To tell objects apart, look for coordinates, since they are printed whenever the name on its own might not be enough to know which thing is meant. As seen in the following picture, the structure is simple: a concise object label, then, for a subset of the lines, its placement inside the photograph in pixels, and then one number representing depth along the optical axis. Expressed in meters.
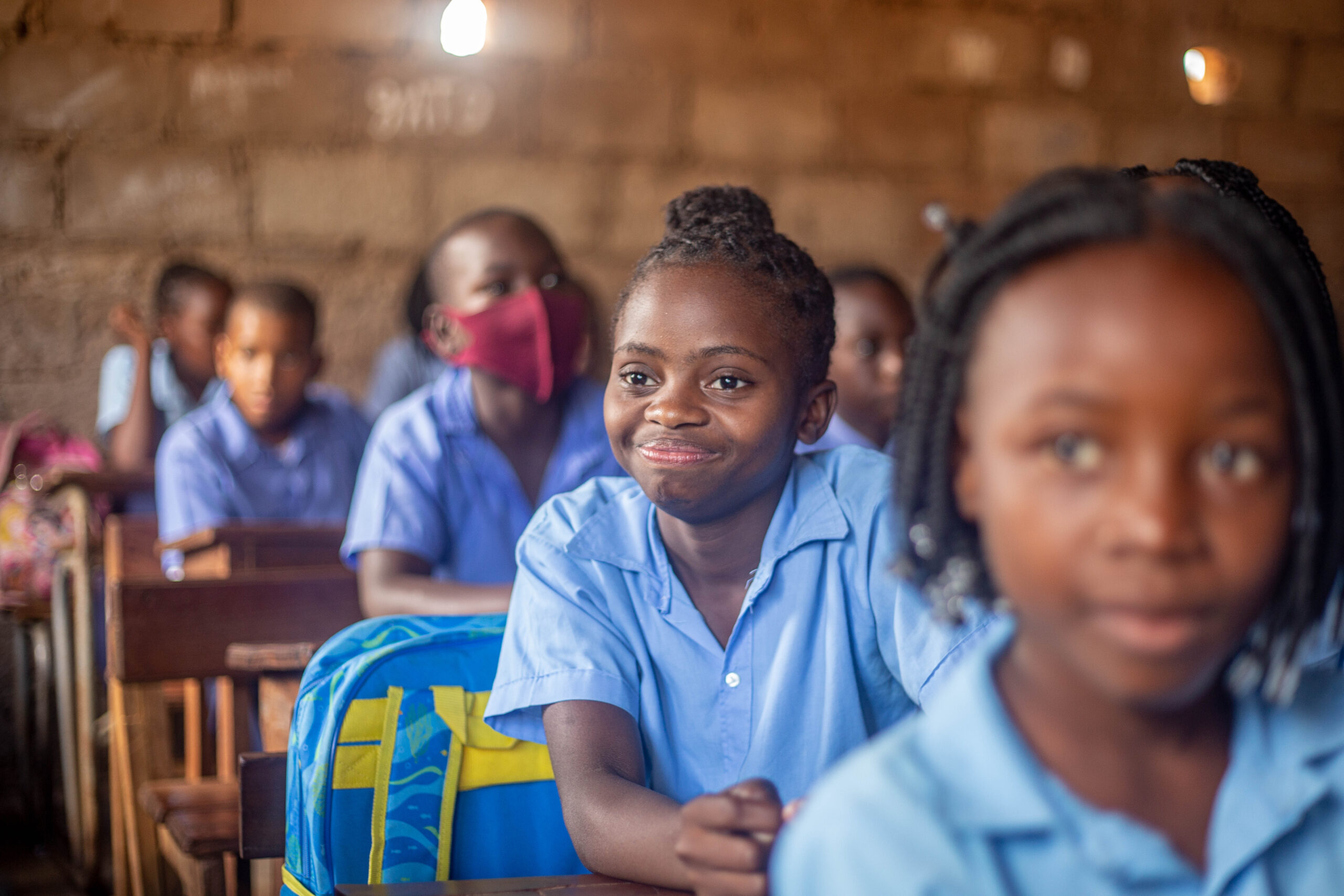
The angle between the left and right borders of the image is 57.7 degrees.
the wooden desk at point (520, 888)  1.08
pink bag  3.51
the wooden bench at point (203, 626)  2.15
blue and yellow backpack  1.40
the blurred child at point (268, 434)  3.38
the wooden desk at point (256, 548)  2.57
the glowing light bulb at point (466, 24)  4.18
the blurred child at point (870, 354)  3.08
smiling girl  1.37
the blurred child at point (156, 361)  4.20
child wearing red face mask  2.45
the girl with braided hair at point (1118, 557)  0.71
